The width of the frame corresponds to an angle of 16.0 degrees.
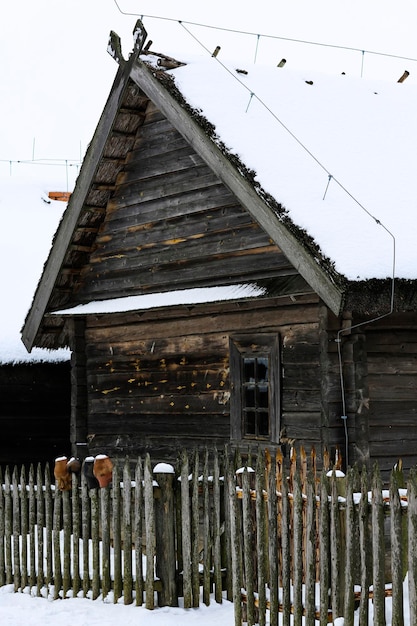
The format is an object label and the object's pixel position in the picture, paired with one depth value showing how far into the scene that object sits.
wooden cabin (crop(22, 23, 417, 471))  14.31
